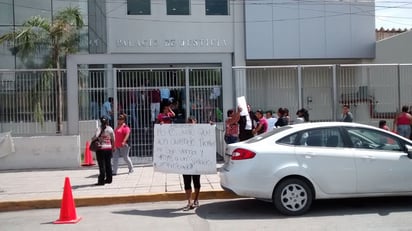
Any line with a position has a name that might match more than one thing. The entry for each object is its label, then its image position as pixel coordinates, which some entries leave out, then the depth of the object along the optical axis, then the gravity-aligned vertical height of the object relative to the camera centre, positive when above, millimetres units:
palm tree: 18906 +2814
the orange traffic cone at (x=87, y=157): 14711 -1360
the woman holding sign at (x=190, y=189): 8993 -1428
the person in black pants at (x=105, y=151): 11305 -924
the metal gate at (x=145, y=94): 14352 +403
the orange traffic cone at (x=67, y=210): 8281 -1618
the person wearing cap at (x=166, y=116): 13266 -200
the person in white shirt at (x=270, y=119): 14406 -372
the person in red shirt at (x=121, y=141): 12492 -784
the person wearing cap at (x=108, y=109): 14250 +16
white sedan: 8148 -963
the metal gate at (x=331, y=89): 14516 +449
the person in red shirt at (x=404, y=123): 13953 -544
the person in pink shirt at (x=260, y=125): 13242 -486
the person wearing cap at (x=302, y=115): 13004 -251
